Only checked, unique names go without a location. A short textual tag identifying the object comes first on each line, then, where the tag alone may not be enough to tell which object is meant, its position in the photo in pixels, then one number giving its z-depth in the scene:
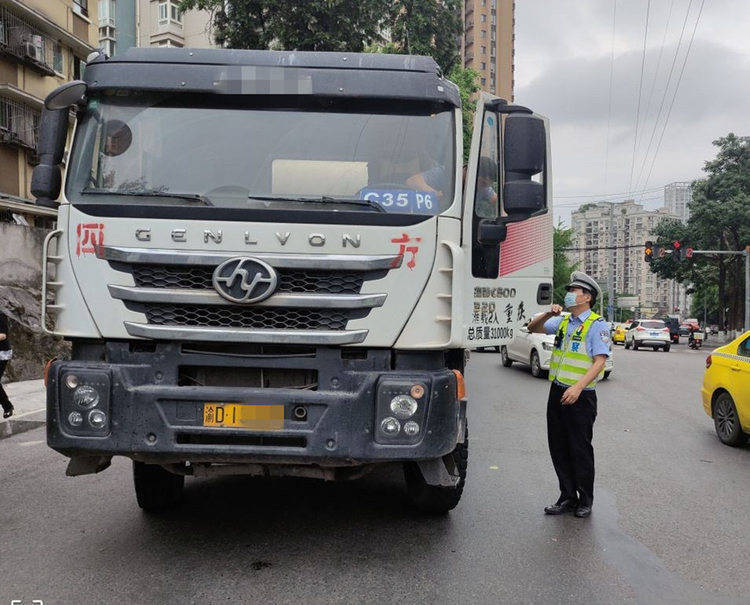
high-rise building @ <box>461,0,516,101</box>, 92.19
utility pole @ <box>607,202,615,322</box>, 51.56
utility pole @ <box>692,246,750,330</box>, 33.09
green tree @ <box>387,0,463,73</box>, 16.45
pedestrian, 8.28
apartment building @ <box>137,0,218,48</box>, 39.94
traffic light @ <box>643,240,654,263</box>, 29.50
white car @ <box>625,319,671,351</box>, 34.06
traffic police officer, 5.07
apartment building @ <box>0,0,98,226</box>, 21.38
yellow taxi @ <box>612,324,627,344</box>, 45.56
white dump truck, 3.69
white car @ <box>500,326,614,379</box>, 15.36
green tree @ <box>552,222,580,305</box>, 54.51
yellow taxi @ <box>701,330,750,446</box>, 7.61
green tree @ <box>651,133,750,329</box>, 38.09
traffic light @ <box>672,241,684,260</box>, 29.92
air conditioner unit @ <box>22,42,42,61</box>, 21.70
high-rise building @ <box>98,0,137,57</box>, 38.78
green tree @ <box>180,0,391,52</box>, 15.45
